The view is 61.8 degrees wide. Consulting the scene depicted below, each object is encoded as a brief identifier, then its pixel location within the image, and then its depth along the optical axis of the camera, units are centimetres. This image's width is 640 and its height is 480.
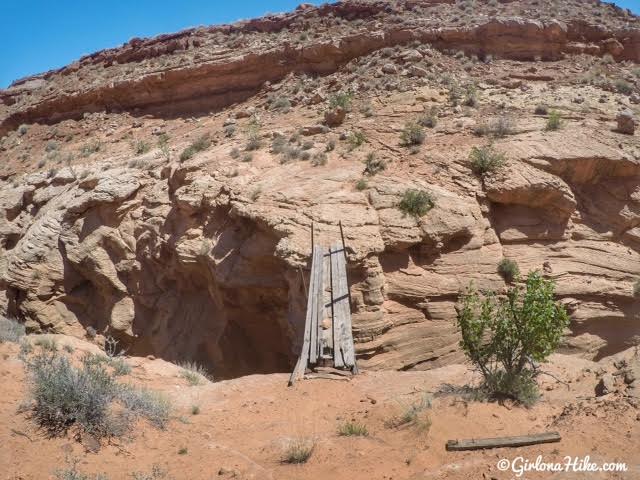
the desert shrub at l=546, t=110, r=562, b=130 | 1284
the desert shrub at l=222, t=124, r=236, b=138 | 1636
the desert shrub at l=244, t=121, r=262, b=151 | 1424
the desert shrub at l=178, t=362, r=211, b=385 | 938
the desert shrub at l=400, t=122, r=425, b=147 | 1326
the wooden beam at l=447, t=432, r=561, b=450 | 541
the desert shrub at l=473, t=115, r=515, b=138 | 1308
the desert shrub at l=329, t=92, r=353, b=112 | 1590
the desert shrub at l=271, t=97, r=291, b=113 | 1770
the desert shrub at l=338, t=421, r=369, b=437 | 633
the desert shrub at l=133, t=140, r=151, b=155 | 1736
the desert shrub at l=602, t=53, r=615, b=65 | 1775
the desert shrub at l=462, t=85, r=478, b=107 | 1494
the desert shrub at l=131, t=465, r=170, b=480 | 503
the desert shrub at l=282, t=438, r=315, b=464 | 574
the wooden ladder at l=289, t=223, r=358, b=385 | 892
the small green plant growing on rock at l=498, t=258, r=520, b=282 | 1072
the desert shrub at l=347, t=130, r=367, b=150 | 1356
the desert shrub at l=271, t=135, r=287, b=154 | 1388
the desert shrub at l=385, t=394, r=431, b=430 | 621
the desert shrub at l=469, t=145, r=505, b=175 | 1188
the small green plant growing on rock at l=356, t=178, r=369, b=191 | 1160
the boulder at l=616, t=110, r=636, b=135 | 1304
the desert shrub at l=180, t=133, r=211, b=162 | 1483
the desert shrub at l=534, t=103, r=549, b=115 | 1389
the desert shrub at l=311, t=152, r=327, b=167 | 1284
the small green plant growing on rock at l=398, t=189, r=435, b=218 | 1092
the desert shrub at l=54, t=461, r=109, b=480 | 470
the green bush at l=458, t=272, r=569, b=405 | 679
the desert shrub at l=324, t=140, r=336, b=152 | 1357
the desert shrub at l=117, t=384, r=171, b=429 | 638
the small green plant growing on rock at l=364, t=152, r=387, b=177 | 1227
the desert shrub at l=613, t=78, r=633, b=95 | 1583
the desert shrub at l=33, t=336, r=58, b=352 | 859
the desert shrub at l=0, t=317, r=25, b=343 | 881
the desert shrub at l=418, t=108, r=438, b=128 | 1399
